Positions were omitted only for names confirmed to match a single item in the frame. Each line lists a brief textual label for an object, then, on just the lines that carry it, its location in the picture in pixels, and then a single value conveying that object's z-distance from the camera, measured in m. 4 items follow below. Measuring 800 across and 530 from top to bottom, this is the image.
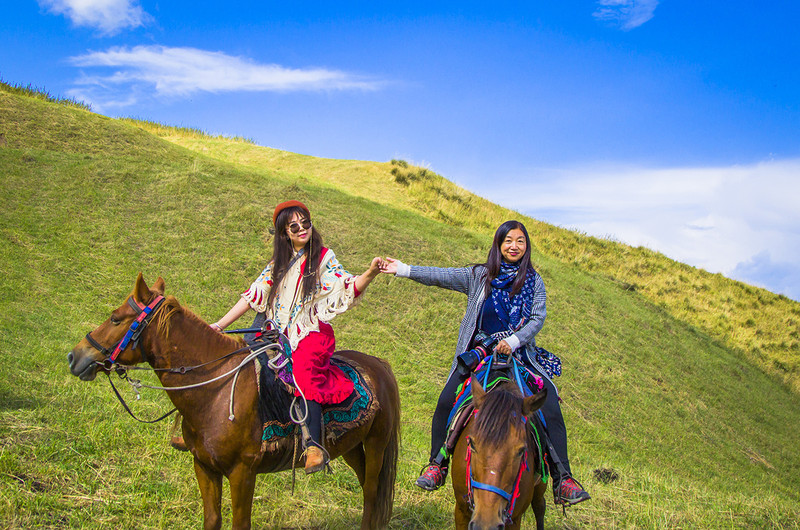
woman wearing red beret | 3.98
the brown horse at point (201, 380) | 3.46
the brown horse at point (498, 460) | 2.97
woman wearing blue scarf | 4.30
